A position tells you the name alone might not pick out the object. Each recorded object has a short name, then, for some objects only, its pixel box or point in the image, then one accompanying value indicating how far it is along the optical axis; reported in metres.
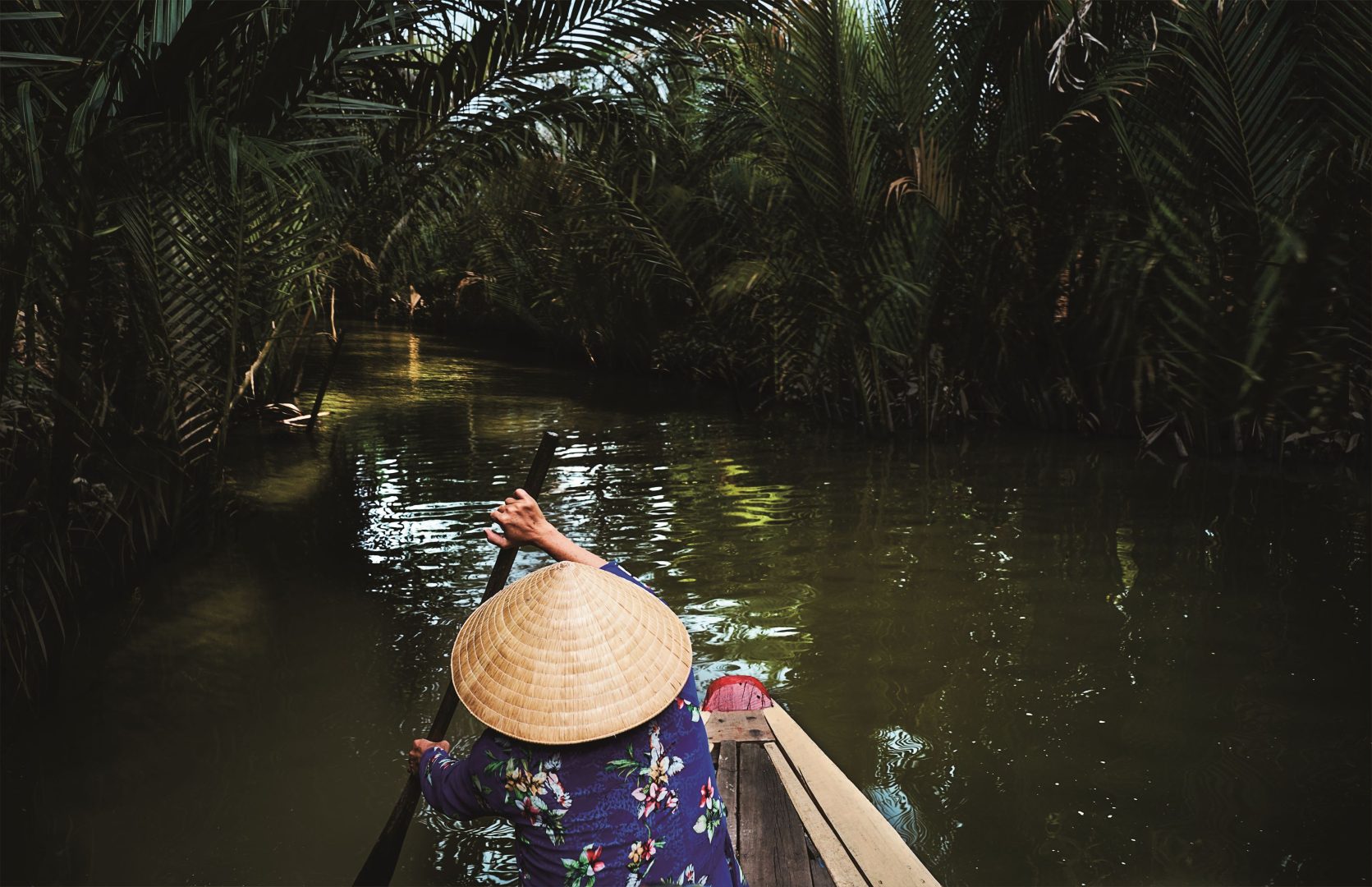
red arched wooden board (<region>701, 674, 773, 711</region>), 3.33
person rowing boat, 1.60
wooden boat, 2.38
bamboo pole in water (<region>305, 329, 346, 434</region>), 9.44
